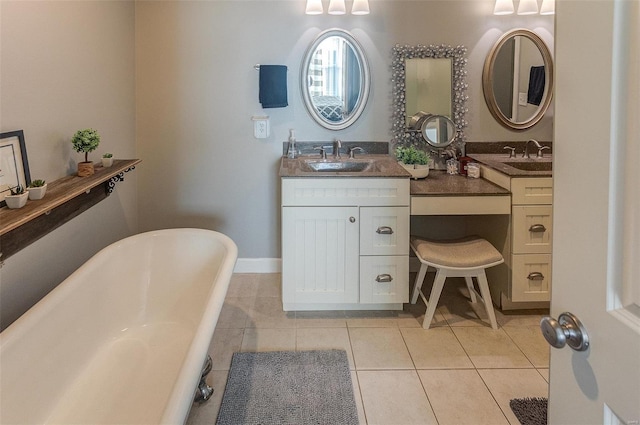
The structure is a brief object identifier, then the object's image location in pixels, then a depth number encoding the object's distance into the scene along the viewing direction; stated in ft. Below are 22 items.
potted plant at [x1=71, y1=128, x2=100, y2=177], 7.59
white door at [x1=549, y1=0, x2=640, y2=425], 2.02
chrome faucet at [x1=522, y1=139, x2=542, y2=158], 10.72
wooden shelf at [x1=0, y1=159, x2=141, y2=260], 5.65
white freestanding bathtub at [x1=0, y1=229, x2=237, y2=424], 4.86
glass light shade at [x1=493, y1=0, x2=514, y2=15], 10.81
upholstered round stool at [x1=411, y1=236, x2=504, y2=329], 8.64
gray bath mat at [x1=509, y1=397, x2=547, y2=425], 6.38
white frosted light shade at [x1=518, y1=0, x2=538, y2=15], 10.89
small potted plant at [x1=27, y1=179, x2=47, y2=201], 6.16
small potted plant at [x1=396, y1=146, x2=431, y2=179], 10.20
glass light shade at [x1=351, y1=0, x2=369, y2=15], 10.74
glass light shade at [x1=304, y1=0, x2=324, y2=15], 10.79
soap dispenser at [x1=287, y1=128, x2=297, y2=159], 11.33
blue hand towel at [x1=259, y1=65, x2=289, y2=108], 11.03
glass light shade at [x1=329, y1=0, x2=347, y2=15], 10.73
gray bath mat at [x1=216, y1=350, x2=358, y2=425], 6.50
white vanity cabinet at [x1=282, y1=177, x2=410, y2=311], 9.18
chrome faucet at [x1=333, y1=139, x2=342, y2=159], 11.34
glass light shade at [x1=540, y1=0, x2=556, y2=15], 11.05
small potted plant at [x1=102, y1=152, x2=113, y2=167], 8.56
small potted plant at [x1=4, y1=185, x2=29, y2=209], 5.78
